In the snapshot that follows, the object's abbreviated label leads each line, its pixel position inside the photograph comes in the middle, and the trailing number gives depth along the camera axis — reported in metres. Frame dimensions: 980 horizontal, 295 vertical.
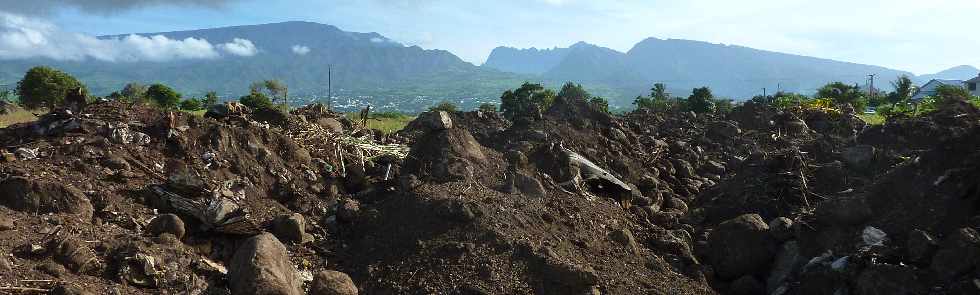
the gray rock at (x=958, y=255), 4.88
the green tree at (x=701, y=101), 32.91
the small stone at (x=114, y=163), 6.33
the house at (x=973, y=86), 65.17
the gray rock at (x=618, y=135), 12.82
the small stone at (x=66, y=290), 3.92
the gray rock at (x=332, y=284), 4.77
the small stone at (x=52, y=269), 4.19
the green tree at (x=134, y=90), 49.99
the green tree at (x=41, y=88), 34.44
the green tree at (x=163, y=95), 45.09
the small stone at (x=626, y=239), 6.77
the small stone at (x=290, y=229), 6.03
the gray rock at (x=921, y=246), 5.31
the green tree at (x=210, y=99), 56.25
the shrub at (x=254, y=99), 34.19
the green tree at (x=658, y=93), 65.75
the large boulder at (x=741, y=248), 6.74
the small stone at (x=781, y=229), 6.85
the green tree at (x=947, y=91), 29.81
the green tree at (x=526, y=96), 44.33
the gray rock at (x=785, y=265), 6.25
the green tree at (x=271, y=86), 44.65
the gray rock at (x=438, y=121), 9.17
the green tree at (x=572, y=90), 64.15
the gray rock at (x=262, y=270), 4.43
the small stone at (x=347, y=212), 6.89
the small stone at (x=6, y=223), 4.59
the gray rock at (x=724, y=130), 15.75
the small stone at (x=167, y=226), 5.41
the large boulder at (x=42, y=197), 5.05
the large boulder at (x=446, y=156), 8.09
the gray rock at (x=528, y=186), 7.68
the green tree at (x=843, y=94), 39.86
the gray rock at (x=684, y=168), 11.68
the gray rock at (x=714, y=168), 12.54
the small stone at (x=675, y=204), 9.46
